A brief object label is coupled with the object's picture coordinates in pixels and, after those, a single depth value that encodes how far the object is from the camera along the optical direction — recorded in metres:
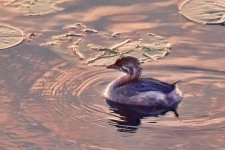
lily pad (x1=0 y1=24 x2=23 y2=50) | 11.46
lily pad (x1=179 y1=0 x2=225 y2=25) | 12.01
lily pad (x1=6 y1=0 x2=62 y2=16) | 12.42
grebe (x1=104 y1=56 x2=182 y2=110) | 10.23
